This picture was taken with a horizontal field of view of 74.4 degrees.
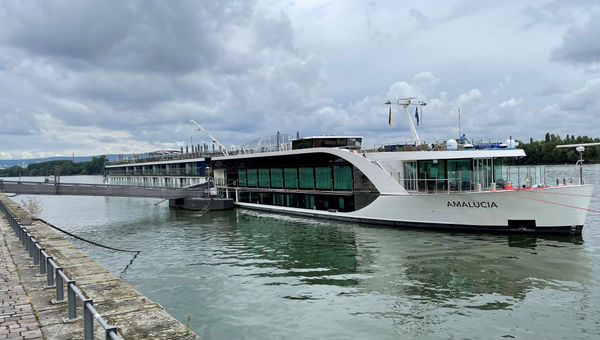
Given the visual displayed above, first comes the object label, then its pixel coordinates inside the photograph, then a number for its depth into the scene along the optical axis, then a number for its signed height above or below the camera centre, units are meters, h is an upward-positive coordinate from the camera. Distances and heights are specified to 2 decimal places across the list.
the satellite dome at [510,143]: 24.62 +1.32
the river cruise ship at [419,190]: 20.05 -1.39
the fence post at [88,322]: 5.20 -1.91
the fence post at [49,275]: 8.24 -2.01
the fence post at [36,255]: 10.00 -1.97
